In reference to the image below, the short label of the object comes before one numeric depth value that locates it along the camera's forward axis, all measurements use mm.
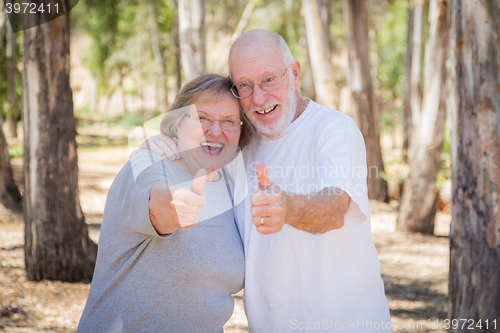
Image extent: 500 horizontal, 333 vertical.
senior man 2188
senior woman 1984
